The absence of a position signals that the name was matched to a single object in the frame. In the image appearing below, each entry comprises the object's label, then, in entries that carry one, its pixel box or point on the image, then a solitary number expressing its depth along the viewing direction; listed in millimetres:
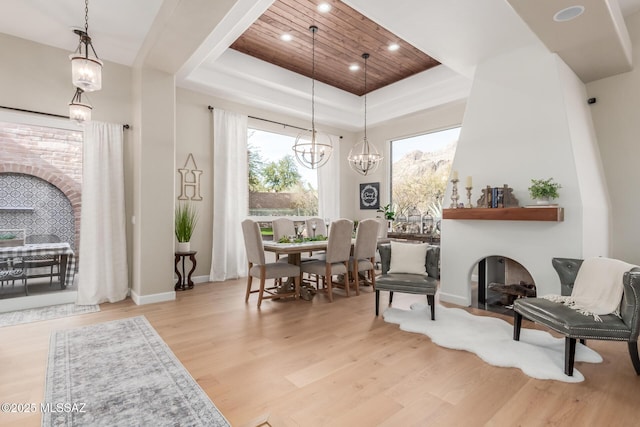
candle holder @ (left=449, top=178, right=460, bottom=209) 4102
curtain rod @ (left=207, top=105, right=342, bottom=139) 5340
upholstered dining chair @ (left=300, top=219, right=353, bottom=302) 4152
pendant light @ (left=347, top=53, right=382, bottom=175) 5376
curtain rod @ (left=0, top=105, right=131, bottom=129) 3620
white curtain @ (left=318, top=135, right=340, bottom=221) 6906
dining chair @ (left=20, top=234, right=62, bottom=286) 3895
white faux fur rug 2406
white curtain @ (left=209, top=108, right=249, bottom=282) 5320
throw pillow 3742
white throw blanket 2389
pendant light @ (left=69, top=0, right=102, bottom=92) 2750
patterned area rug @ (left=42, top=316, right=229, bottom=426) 1802
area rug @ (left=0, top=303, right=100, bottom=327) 3400
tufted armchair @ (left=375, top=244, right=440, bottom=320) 3357
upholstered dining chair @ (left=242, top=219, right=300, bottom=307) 3885
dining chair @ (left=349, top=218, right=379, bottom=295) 4477
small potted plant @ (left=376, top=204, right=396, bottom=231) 6507
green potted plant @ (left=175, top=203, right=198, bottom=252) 4707
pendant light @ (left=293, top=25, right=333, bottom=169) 4624
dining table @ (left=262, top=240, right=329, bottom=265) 3979
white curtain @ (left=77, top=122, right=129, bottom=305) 3977
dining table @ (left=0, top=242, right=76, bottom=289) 3848
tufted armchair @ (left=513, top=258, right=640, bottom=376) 2201
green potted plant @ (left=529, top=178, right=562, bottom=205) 3264
